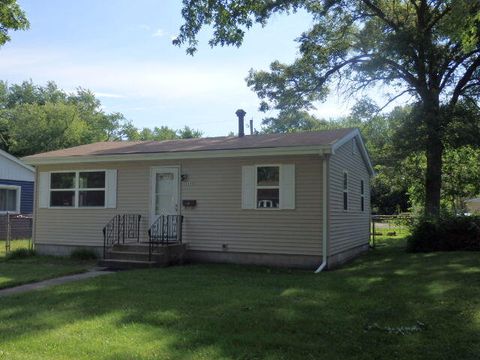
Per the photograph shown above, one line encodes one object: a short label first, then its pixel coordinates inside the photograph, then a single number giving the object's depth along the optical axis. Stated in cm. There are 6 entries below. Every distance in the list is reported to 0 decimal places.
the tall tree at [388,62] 1989
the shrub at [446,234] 1588
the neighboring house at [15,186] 2383
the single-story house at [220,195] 1280
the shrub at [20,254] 1487
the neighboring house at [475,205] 5659
